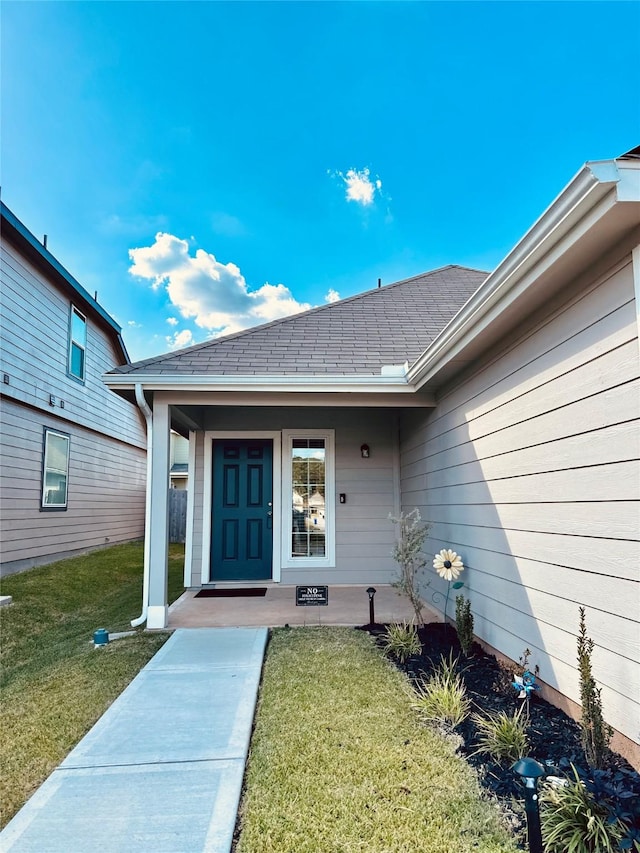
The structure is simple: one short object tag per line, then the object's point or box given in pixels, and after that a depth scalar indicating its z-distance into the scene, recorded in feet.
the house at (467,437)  7.06
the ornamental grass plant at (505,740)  7.11
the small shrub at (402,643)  11.73
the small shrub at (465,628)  11.72
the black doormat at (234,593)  18.83
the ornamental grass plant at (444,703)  8.43
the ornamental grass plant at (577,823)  5.19
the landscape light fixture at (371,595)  14.28
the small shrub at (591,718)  6.51
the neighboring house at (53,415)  22.00
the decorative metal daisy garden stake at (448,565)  12.81
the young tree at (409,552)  13.70
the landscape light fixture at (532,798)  4.67
